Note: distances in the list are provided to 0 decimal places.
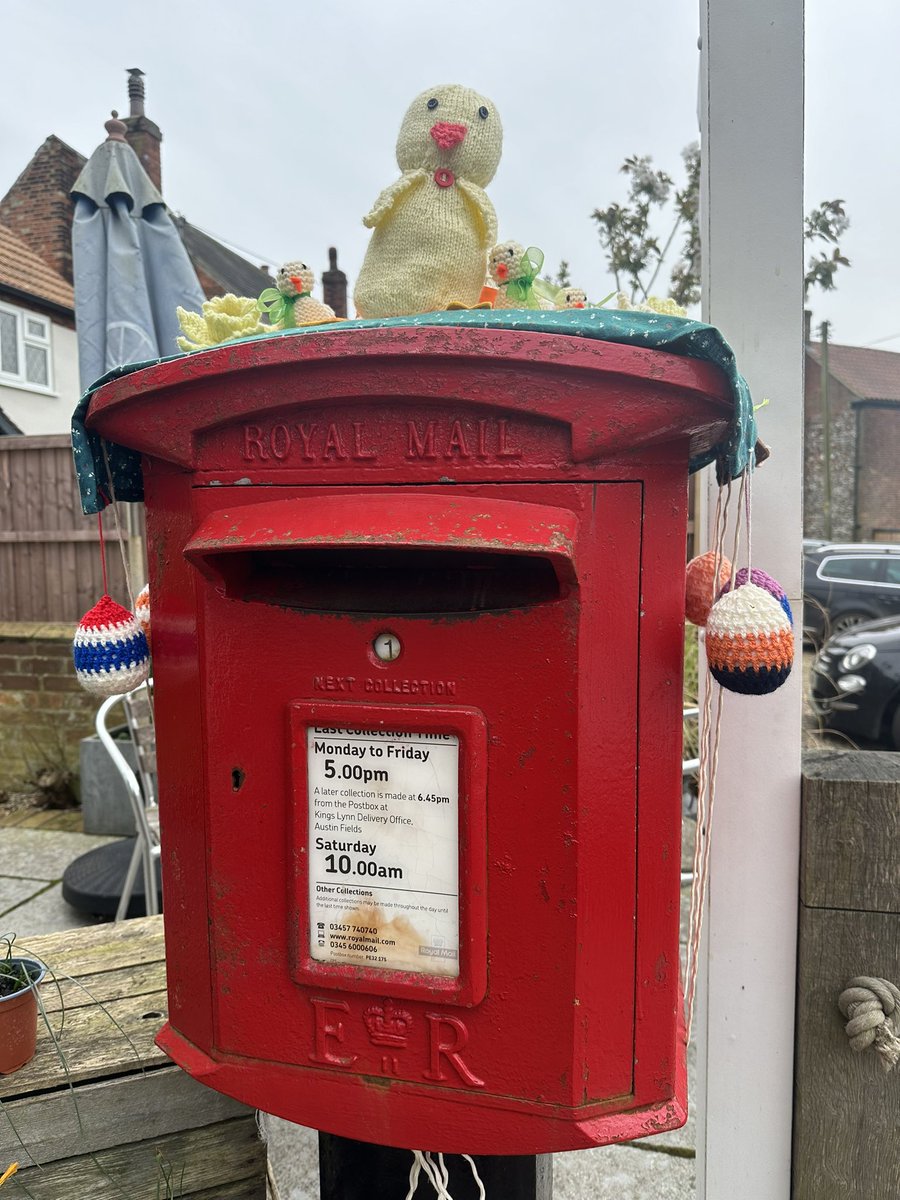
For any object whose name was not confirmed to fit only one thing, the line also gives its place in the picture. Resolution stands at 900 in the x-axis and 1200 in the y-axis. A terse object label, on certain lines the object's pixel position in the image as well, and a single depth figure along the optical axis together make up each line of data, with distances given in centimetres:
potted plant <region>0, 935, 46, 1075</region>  140
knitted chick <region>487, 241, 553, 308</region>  119
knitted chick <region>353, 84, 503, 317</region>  121
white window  1095
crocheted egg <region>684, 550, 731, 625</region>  107
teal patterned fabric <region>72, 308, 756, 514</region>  83
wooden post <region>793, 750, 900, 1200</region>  133
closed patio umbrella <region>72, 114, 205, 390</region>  329
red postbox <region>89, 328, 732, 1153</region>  86
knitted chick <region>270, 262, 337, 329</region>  127
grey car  1005
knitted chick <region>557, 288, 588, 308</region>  120
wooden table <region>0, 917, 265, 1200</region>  138
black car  538
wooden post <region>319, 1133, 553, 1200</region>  121
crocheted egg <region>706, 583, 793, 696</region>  93
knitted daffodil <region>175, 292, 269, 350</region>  129
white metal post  131
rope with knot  129
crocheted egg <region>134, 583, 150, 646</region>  126
